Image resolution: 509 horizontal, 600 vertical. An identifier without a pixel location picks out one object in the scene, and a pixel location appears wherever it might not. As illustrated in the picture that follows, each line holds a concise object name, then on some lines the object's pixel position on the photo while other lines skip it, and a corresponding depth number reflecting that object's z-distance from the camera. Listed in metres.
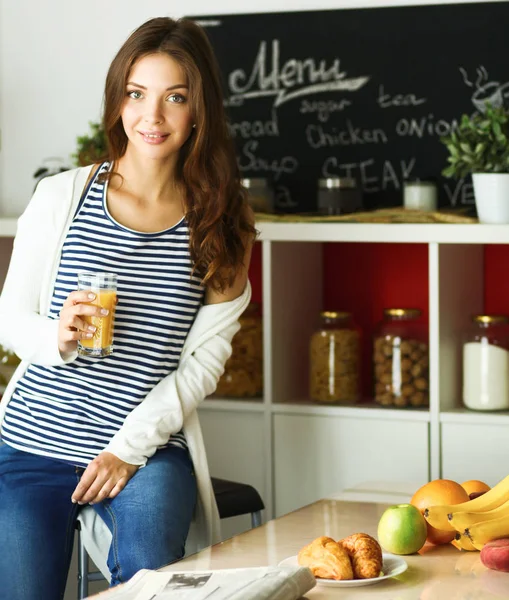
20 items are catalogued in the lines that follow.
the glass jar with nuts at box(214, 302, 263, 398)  4.01
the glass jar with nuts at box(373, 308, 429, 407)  3.89
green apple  3.00
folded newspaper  2.79
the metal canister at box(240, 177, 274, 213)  4.05
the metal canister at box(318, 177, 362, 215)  3.97
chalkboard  3.99
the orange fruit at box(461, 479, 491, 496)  3.17
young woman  3.33
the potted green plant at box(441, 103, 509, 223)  3.74
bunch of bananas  2.99
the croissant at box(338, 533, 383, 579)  2.90
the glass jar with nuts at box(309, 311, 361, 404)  3.96
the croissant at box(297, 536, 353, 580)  2.90
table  2.88
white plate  2.89
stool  3.59
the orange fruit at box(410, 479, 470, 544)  3.06
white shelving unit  3.81
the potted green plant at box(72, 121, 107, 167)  4.08
